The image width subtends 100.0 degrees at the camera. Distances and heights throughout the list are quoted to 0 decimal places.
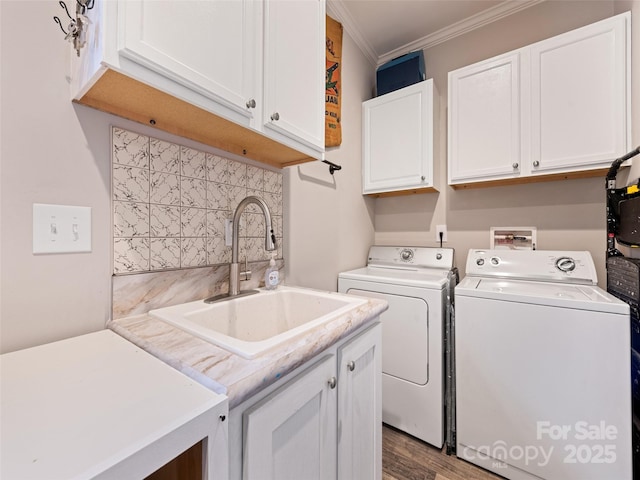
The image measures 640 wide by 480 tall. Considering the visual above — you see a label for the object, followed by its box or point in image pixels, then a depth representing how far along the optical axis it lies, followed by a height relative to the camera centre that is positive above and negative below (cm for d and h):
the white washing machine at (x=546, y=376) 118 -66
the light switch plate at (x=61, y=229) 75 +3
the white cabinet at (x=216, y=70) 66 +51
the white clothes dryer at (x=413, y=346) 160 -65
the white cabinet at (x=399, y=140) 201 +81
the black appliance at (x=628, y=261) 124 -10
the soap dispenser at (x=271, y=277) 133 -18
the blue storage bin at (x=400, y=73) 214 +139
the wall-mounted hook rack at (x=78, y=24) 71 +59
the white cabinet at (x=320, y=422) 59 -50
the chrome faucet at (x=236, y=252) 117 -5
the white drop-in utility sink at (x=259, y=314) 74 -28
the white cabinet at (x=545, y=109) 147 +82
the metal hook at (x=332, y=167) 193 +54
